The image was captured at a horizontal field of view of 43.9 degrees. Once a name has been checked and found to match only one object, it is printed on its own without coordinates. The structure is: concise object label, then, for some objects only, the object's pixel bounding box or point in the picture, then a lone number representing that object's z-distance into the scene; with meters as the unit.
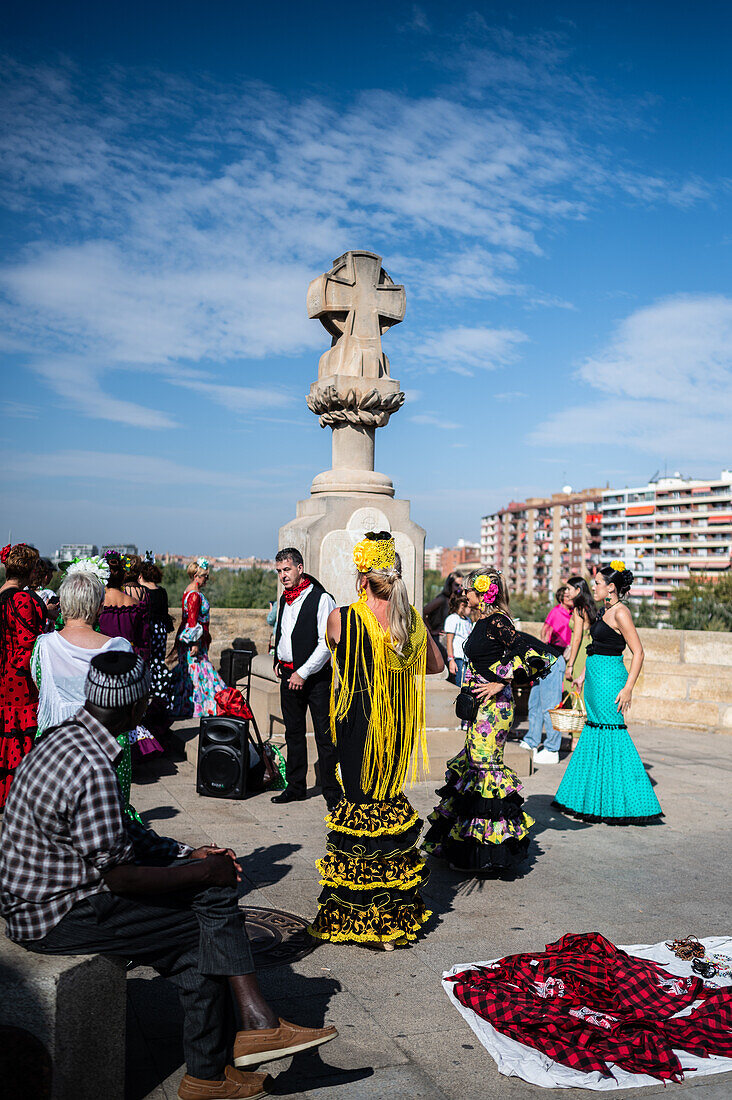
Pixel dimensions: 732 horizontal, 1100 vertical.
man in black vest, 7.39
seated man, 2.95
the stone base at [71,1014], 2.79
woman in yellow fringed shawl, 4.57
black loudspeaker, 7.38
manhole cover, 4.39
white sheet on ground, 3.37
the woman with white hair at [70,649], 4.37
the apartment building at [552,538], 179.12
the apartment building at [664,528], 172.75
